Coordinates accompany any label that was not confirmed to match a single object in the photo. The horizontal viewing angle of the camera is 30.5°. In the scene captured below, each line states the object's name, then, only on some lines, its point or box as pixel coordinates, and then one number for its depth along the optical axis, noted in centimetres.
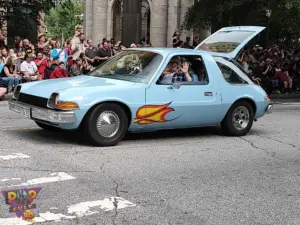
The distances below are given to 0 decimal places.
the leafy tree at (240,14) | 1975
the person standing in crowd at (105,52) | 1800
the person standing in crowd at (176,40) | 2060
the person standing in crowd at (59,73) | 1465
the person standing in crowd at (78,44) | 1797
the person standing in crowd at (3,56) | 1603
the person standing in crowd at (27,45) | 1734
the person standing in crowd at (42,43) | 1764
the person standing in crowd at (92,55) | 1769
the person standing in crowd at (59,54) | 1691
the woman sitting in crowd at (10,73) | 1565
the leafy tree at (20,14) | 1858
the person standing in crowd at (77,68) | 1631
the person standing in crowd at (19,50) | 1685
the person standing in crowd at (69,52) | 1738
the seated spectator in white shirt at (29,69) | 1599
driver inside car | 916
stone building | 2161
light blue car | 831
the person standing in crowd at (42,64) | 1644
